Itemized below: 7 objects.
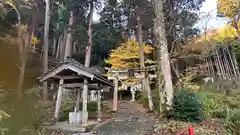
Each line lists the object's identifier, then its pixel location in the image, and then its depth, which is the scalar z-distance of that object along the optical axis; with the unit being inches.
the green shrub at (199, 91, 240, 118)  244.0
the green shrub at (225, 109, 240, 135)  181.2
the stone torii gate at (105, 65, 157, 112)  349.3
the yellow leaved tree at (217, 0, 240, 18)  451.7
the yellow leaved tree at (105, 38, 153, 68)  471.9
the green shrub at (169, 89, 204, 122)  200.4
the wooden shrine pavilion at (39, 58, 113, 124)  219.0
